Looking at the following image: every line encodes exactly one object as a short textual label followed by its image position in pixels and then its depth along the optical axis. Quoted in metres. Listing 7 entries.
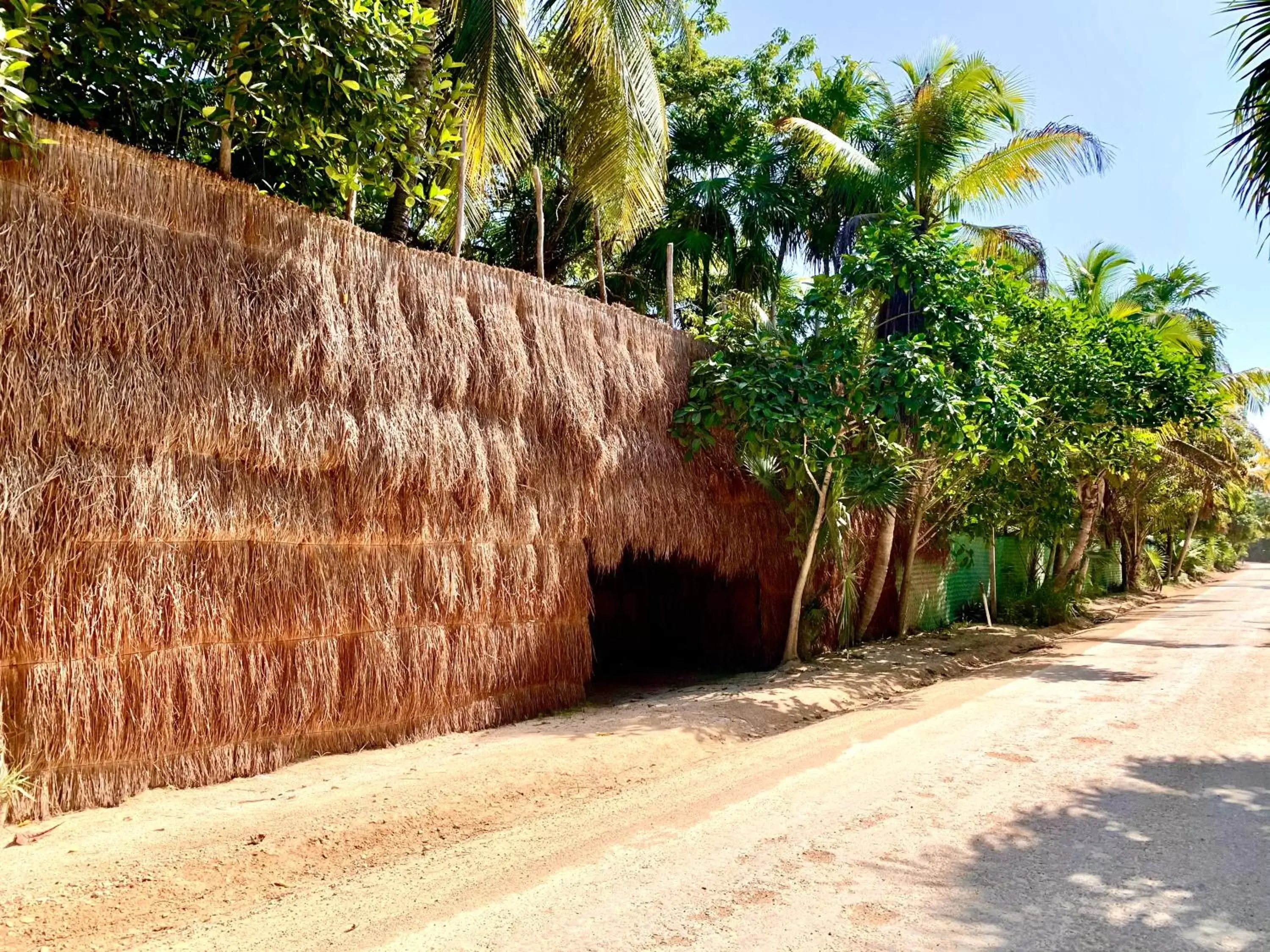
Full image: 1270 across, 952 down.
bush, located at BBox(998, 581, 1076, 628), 16.42
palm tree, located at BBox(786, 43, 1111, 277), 13.45
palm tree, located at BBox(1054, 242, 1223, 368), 19.16
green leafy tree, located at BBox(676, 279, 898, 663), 9.02
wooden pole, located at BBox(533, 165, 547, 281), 8.34
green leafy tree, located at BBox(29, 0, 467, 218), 5.80
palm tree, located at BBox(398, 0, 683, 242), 9.62
